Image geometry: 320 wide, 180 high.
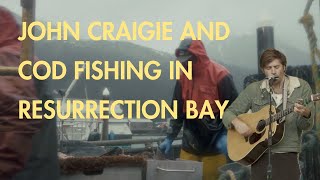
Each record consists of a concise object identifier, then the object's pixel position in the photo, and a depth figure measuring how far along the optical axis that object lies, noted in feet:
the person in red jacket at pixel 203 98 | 7.61
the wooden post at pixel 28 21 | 4.24
